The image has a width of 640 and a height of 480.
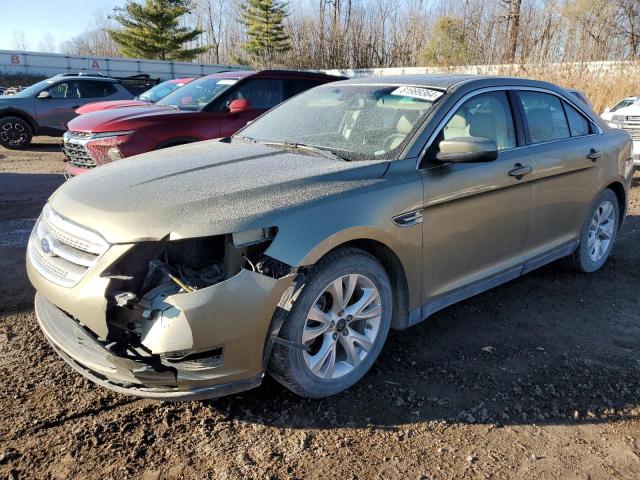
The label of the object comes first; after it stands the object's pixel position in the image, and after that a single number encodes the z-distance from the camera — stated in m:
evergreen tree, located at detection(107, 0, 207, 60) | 44.66
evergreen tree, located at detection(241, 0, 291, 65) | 46.31
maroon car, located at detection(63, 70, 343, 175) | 6.52
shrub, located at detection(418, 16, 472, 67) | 24.31
